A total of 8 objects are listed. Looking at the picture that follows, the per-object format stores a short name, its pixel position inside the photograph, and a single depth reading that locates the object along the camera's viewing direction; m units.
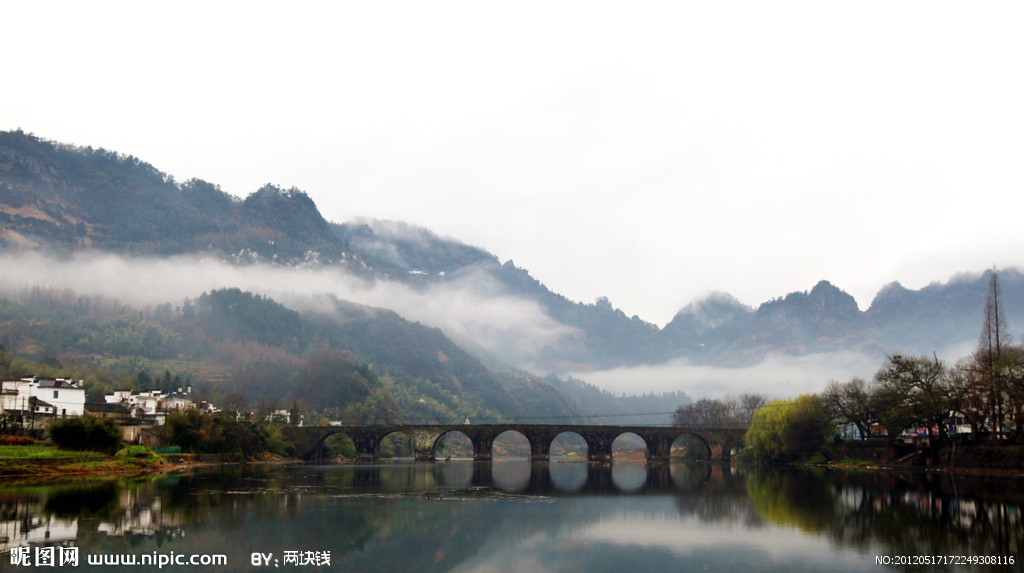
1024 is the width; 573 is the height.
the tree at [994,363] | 68.81
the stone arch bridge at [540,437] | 133.45
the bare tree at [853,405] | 95.69
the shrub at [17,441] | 62.62
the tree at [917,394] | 76.81
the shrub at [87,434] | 64.56
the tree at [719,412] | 148.12
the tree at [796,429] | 101.44
